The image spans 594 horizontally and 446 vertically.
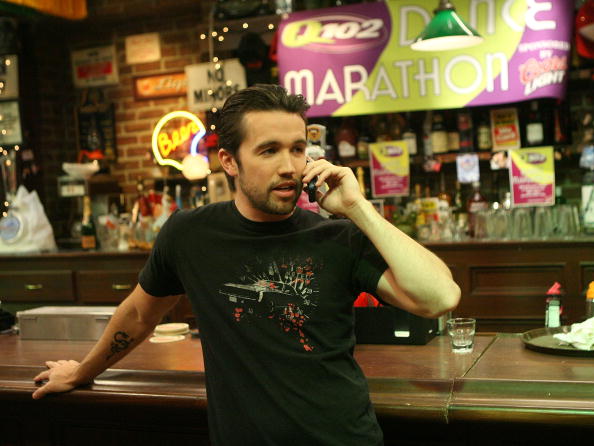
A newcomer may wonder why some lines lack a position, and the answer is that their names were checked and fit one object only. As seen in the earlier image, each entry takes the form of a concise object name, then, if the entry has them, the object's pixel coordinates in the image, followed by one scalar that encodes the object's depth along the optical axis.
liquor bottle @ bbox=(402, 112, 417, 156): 4.85
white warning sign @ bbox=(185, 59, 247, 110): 5.14
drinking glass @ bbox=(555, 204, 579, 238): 4.37
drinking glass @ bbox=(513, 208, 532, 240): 4.43
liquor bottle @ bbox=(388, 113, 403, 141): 4.96
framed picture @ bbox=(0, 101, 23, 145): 5.84
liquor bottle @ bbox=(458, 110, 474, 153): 4.75
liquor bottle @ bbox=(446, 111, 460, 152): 4.80
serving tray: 2.04
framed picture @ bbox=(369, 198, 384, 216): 4.79
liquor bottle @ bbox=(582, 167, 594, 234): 4.32
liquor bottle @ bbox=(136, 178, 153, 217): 5.43
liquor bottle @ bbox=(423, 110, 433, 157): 4.82
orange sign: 5.72
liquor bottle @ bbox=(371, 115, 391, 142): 4.99
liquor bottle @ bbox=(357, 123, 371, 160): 4.96
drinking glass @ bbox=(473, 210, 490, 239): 4.49
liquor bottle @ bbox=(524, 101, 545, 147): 4.55
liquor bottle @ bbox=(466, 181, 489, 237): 4.68
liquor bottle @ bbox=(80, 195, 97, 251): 5.45
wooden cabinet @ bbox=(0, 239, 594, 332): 4.06
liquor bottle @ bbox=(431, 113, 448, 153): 4.77
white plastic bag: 5.46
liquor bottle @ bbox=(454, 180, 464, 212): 4.89
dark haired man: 1.54
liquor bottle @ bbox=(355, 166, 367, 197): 4.77
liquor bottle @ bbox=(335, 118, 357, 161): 4.95
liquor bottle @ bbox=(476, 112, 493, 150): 4.73
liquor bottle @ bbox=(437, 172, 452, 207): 4.85
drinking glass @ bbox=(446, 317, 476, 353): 2.17
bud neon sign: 4.80
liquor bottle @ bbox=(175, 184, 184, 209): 5.40
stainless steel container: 2.71
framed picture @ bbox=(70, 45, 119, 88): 5.95
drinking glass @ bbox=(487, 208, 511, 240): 4.44
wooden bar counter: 1.71
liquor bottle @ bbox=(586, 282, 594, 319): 2.20
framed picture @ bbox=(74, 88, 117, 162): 5.96
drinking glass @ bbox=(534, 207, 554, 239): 4.42
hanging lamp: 3.49
